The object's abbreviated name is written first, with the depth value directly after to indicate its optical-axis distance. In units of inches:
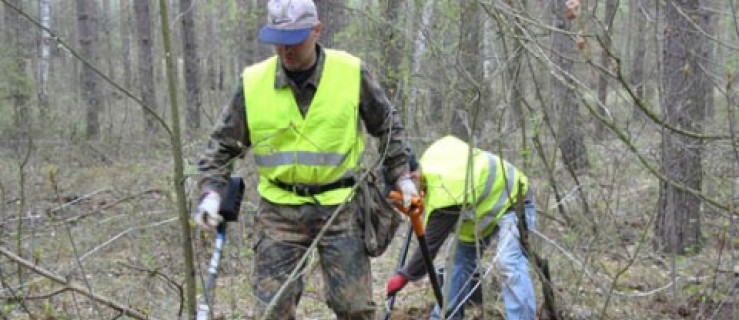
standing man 162.4
